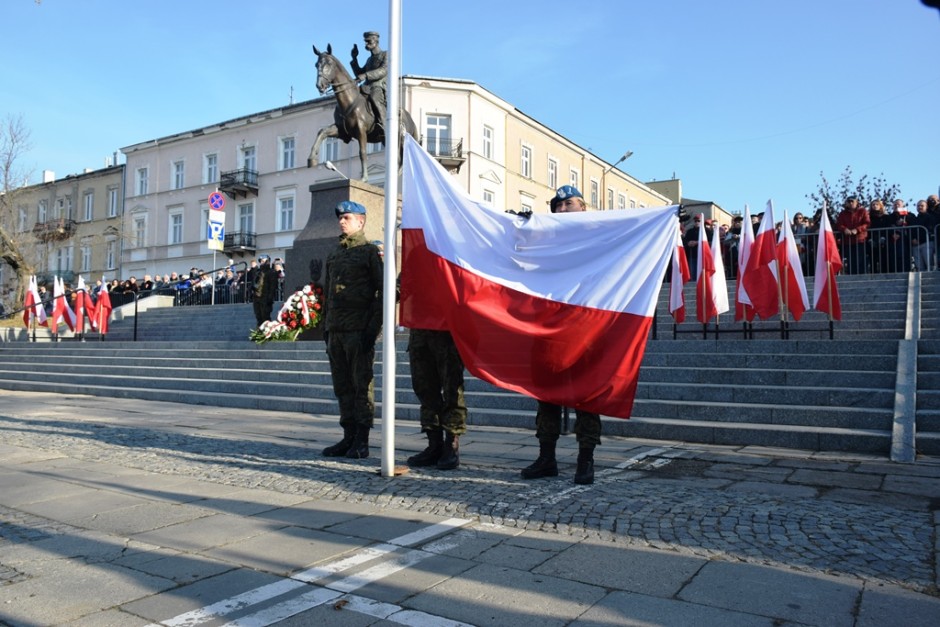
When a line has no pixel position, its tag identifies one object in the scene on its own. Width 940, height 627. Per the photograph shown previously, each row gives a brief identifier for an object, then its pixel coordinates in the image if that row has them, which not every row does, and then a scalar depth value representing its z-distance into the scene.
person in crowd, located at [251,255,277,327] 16.09
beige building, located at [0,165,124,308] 51.19
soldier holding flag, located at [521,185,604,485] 5.14
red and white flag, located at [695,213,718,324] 11.73
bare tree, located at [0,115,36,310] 29.78
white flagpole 5.30
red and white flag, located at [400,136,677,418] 5.20
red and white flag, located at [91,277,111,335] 19.92
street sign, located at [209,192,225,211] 21.72
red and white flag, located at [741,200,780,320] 10.96
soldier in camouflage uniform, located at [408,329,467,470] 5.62
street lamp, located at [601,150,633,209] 51.29
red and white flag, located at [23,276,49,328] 20.70
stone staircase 7.20
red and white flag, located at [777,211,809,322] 10.78
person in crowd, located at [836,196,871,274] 14.93
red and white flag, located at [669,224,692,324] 11.84
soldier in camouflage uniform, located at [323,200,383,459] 6.12
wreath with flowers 13.38
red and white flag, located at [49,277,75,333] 20.19
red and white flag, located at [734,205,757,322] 11.23
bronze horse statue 14.59
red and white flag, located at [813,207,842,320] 10.61
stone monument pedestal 13.78
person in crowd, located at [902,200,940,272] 14.61
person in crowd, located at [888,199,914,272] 15.01
